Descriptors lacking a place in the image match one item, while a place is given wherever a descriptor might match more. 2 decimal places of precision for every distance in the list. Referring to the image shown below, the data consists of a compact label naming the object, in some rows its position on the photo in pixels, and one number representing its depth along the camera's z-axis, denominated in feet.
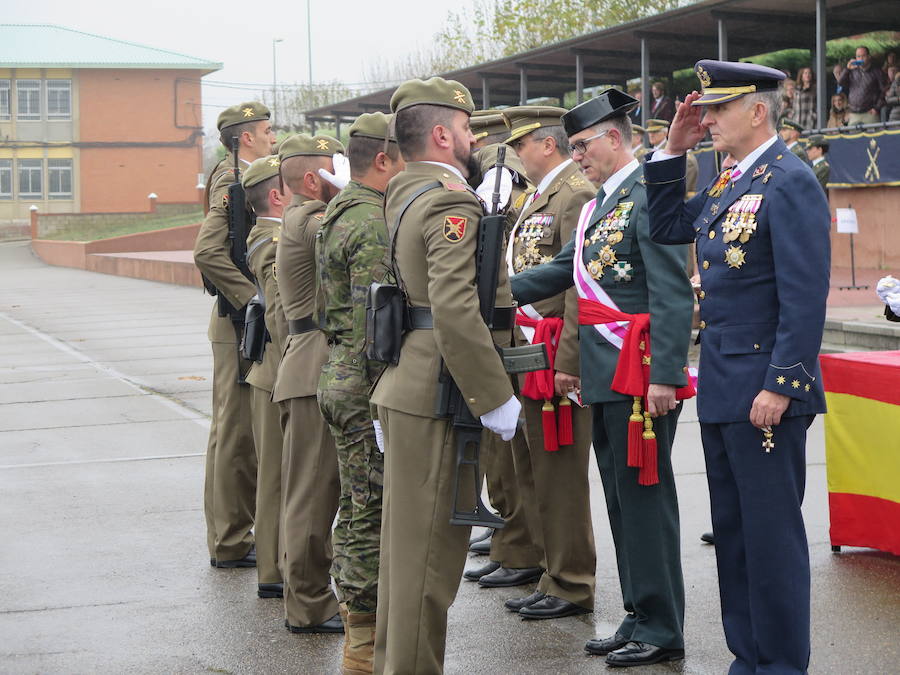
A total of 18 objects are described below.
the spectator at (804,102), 66.23
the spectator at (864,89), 61.62
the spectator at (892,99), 60.60
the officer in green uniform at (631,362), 14.26
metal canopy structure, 66.95
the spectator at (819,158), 51.93
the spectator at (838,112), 63.67
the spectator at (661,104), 72.97
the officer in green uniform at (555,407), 16.47
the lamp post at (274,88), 239.83
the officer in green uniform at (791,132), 46.78
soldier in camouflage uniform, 14.11
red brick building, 202.90
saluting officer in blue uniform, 12.07
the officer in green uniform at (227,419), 19.36
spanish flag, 17.70
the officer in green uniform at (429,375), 12.20
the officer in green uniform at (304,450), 15.89
